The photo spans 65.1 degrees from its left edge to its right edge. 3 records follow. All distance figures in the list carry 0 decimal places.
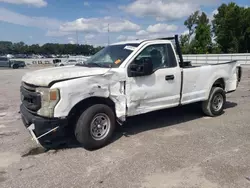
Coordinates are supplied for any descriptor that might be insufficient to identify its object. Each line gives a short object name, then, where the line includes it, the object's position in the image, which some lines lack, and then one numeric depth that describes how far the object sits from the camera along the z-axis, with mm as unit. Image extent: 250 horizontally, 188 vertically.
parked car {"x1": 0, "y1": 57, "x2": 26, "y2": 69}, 30299
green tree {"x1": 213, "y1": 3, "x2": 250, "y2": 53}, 32070
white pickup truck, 3247
